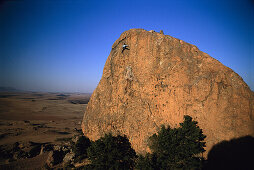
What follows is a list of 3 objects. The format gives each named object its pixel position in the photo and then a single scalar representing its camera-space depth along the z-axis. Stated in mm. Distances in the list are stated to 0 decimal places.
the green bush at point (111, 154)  12180
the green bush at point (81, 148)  17125
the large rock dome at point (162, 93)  12283
